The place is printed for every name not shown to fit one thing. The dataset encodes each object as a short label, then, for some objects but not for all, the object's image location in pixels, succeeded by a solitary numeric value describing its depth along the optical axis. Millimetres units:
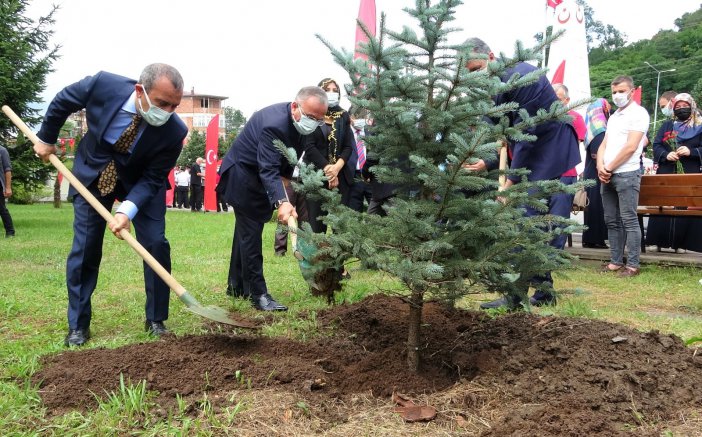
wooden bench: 6967
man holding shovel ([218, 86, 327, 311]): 4836
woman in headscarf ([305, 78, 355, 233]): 6318
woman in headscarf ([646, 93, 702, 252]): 7887
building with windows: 102188
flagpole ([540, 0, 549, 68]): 10228
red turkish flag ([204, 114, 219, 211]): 18812
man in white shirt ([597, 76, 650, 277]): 6746
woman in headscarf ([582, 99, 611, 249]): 8195
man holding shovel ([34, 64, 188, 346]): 3871
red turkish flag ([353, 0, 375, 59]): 10367
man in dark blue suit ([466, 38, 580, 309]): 4684
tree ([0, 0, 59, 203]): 13430
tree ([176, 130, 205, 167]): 55875
